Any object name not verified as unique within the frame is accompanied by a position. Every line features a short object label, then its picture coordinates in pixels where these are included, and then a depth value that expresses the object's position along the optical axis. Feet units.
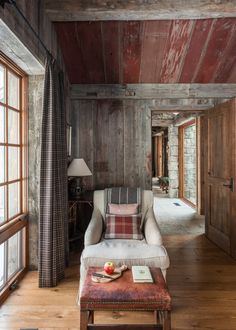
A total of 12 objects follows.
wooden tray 5.93
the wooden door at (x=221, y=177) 11.58
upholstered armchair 7.68
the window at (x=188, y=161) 25.46
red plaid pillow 9.36
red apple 6.23
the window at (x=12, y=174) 8.46
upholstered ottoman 5.32
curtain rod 5.90
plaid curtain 8.81
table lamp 11.39
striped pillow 9.80
